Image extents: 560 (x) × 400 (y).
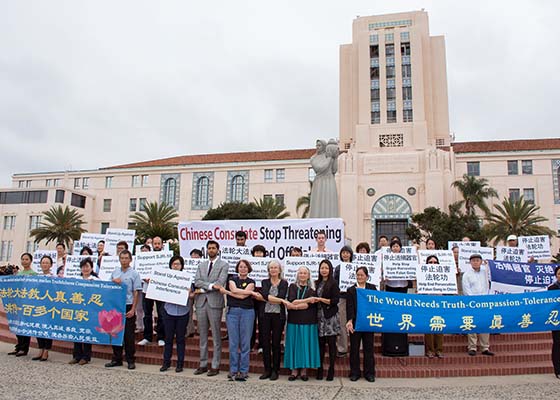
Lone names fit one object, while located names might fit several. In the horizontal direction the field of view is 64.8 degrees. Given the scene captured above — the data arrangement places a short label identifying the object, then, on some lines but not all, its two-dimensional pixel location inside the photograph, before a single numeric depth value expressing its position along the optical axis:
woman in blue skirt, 6.98
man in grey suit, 7.40
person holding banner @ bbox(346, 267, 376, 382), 7.09
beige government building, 44.62
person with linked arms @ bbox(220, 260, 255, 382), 7.08
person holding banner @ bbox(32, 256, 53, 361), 8.34
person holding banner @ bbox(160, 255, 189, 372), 7.54
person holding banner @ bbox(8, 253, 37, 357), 8.72
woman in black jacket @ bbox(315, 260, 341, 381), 6.95
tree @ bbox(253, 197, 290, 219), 41.12
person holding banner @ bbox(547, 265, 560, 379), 7.31
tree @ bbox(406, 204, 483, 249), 34.16
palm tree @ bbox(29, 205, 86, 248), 43.25
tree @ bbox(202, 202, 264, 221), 40.28
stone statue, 12.82
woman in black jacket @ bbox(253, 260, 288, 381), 7.05
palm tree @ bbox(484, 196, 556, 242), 35.66
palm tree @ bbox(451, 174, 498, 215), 40.94
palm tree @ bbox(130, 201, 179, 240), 41.53
